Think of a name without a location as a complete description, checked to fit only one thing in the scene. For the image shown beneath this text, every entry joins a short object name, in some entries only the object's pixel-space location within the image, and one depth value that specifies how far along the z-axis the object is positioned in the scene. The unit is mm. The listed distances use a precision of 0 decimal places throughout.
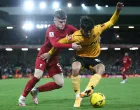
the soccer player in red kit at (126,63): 34246
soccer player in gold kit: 11065
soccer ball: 10745
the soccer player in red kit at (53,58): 11739
